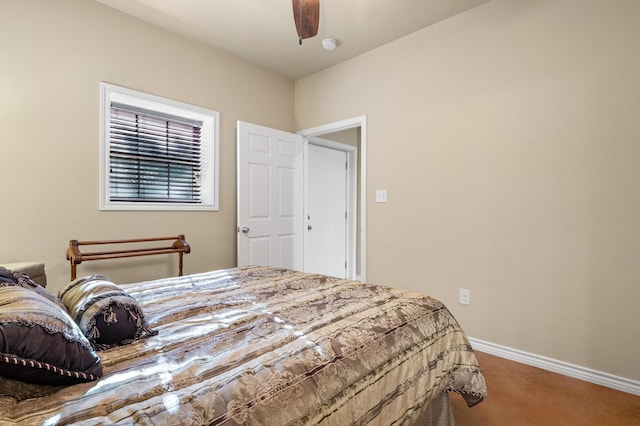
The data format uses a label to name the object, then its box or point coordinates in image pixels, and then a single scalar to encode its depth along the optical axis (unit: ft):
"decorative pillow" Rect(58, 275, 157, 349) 3.26
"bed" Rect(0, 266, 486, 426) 2.27
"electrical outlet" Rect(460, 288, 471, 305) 8.62
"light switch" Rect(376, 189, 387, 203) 10.45
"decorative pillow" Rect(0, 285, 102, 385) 2.20
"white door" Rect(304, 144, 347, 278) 14.34
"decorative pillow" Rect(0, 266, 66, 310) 3.22
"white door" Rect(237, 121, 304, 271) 10.92
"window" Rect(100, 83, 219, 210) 8.80
